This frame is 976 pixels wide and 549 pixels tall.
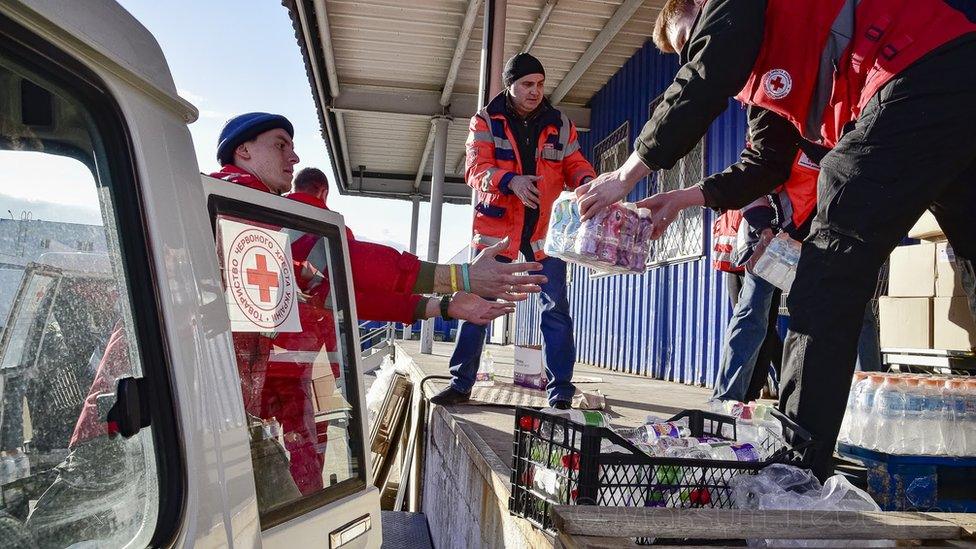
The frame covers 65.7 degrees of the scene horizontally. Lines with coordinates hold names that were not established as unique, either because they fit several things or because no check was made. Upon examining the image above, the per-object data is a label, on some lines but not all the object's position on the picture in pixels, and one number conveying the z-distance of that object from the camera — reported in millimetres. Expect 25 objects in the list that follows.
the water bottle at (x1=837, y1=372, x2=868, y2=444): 2593
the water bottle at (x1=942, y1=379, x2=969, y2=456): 2453
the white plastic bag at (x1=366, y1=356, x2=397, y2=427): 7723
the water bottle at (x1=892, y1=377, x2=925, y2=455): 2469
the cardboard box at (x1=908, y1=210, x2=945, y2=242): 4297
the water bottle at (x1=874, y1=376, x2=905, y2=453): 2492
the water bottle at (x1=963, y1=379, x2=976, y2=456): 2453
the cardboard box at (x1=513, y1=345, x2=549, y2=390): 5770
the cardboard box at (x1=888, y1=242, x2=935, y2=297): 4383
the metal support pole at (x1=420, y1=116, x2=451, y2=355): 11492
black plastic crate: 1652
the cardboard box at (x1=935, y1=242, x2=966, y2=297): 4195
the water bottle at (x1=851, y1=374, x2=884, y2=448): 2541
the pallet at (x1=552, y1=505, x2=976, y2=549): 1413
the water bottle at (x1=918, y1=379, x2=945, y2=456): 2451
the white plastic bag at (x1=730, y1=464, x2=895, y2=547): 1620
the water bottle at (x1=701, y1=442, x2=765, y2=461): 1913
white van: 999
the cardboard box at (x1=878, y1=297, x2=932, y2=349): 4355
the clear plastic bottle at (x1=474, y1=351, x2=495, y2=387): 5959
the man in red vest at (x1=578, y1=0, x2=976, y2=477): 1847
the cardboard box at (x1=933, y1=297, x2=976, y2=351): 4098
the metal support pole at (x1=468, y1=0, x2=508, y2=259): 7480
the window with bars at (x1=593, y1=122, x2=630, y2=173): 10250
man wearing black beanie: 4250
